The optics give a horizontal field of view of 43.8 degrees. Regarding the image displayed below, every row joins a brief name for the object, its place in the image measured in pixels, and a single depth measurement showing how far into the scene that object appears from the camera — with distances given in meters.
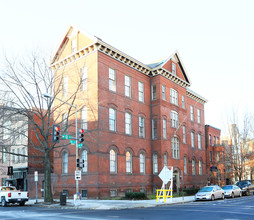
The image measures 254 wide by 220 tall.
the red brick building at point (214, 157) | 53.56
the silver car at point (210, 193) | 27.69
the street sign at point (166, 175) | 25.10
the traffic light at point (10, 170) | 29.08
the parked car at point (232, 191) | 32.19
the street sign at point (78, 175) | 22.39
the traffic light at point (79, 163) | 22.38
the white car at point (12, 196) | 24.11
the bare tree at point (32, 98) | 24.95
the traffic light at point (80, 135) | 22.44
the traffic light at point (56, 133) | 21.18
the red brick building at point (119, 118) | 29.55
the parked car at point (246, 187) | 36.44
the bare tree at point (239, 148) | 47.06
